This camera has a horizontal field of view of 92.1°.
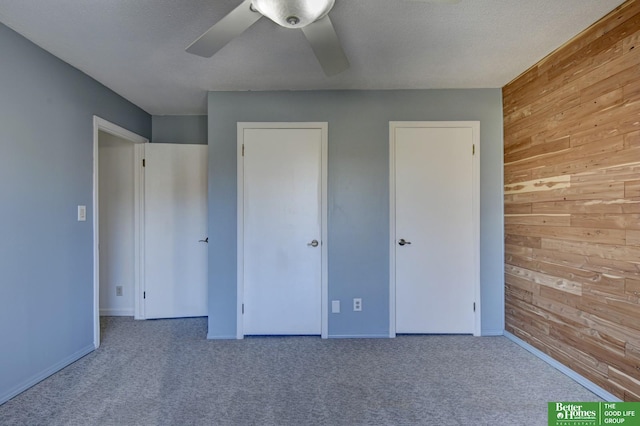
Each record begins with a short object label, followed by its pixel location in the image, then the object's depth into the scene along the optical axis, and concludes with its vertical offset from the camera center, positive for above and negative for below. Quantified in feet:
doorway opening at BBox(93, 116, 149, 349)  11.58 -0.31
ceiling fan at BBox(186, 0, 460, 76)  4.03 +2.90
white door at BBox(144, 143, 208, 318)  11.20 -0.54
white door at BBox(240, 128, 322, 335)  9.61 -0.49
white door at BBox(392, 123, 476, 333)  9.57 -0.66
